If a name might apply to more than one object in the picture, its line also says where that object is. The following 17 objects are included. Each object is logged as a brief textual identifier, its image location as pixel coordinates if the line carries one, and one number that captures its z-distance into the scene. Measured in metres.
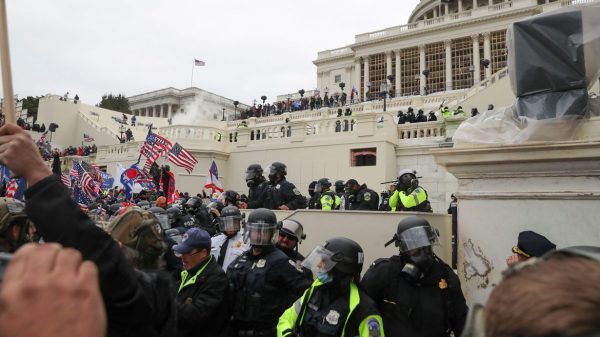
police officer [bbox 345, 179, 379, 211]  8.62
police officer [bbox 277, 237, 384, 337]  3.10
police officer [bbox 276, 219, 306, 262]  5.01
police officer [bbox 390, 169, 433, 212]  7.17
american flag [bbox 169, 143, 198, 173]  14.43
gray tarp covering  4.24
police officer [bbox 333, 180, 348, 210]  10.84
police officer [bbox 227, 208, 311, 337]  3.85
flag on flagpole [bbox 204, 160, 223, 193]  13.88
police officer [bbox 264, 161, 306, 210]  8.52
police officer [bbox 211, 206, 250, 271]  5.49
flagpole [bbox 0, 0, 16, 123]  1.80
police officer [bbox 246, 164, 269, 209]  8.92
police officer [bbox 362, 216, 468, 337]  3.35
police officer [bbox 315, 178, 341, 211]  9.02
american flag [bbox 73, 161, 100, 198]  13.18
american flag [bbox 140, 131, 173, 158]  14.11
